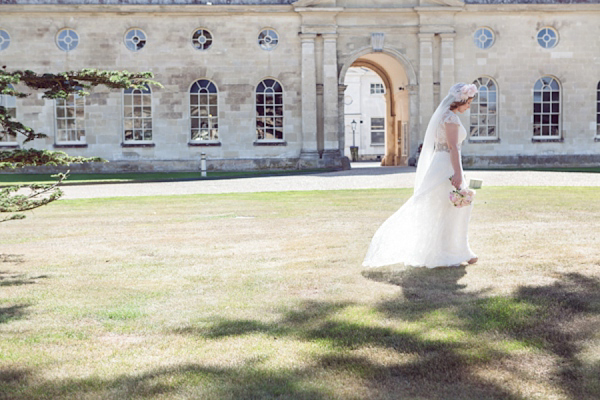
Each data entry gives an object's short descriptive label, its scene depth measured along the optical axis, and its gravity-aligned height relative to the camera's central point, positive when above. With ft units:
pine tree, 22.08 +1.52
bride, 22.70 -1.90
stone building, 95.81 +12.43
